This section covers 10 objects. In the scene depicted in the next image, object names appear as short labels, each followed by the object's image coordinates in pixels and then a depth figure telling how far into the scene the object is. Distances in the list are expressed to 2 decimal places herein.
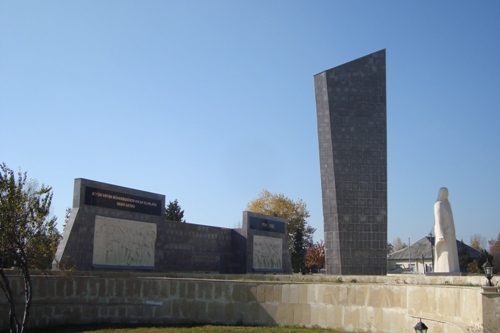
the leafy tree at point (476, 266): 32.66
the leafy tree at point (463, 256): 40.85
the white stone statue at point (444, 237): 17.50
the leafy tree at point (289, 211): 53.72
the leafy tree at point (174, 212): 43.25
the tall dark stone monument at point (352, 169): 21.69
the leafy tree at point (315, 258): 50.06
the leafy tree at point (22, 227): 10.61
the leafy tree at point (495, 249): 55.08
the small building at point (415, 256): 53.51
